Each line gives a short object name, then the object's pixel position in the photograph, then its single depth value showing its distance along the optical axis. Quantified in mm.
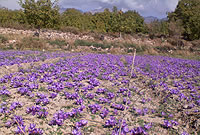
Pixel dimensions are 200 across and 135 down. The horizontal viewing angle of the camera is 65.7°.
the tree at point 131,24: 35231
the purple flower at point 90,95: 4157
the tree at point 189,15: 33538
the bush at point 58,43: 18964
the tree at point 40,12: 22828
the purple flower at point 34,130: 2566
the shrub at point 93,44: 20392
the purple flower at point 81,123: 2873
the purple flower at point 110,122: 2922
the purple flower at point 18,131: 2584
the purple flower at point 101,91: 4609
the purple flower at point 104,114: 3265
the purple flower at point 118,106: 3631
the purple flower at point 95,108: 3432
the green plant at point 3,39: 17891
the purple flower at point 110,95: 4260
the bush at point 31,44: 16580
